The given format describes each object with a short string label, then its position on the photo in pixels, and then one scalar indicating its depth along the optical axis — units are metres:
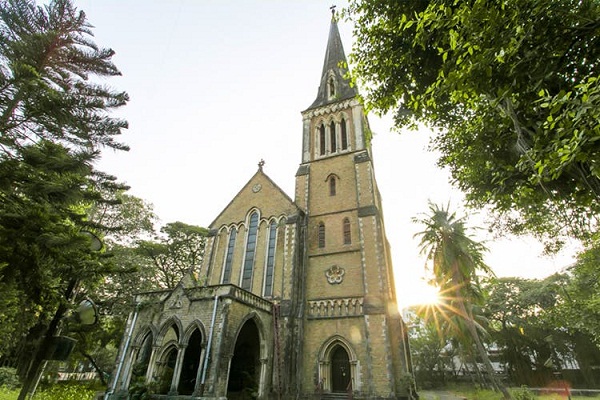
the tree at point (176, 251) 26.17
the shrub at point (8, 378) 15.25
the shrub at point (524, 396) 14.29
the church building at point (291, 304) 13.20
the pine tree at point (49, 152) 5.41
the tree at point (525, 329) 29.53
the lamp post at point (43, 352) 4.02
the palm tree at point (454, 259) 19.66
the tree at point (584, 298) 15.41
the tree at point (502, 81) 4.31
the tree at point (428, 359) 34.59
